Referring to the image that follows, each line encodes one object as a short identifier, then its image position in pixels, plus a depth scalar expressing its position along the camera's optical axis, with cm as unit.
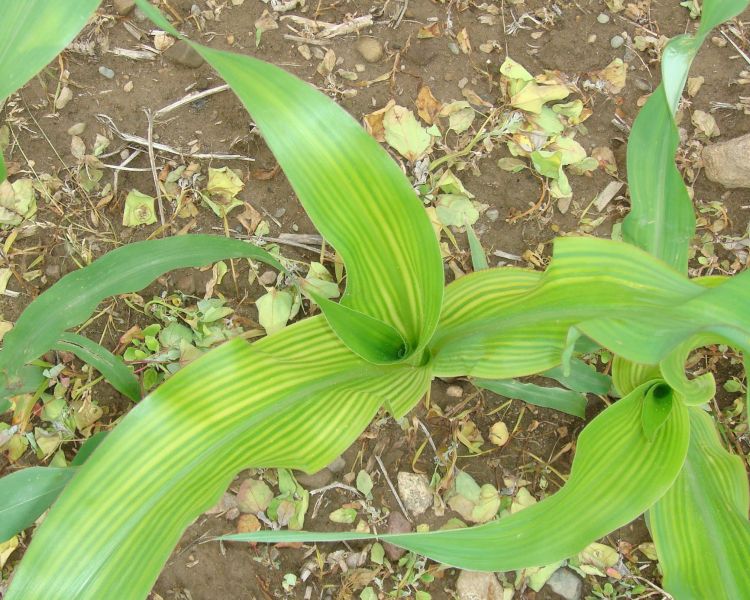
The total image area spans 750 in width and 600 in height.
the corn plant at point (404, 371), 67
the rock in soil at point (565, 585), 103
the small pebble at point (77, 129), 110
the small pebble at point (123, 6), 112
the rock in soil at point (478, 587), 101
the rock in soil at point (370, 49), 112
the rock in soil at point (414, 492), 104
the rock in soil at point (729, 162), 107
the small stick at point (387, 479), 104
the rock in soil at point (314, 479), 102
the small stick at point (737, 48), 116
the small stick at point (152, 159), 108
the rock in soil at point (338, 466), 104
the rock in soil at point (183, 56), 111
